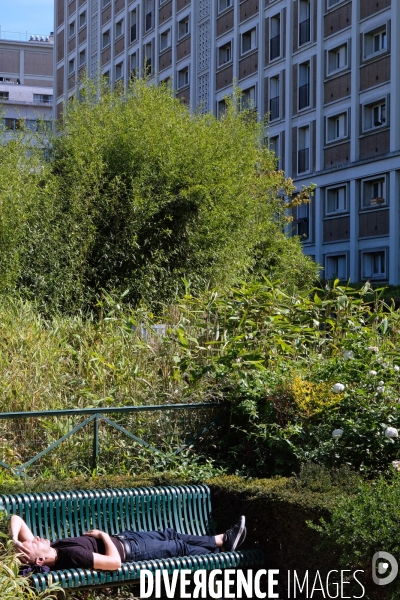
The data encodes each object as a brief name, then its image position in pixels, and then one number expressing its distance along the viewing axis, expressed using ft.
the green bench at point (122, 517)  18.12
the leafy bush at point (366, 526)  15.33
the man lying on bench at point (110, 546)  17.90
